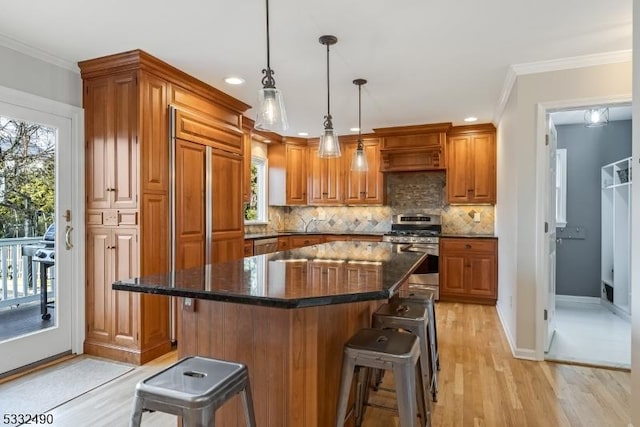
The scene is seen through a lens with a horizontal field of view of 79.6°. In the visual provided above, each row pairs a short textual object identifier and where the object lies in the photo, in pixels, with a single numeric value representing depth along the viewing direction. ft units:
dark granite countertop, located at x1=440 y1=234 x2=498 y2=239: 16.38
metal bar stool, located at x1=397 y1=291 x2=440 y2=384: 8.07
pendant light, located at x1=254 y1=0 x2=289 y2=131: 6.48
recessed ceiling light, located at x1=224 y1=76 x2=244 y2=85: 11.34
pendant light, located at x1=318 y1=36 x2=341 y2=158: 9.30
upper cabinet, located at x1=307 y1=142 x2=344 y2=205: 19.98
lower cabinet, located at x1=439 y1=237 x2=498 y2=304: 16.26
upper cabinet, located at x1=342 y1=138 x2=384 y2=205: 19.19
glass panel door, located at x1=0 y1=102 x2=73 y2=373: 9.20
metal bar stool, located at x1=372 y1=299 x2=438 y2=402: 6.84
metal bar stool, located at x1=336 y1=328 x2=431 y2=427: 5.19
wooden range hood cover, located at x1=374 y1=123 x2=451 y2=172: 17.39
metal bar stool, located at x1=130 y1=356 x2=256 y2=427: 3.98
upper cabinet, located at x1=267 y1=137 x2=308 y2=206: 20.33
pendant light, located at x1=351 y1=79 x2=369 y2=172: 10.97
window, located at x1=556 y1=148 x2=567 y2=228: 17.20
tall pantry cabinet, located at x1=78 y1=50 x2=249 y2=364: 9.75
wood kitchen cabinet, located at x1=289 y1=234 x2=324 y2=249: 19.19
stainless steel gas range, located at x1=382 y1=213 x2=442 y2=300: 16.90
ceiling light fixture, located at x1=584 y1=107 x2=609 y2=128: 15.51
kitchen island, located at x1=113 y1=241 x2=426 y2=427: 4.57
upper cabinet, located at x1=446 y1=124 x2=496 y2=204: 17.12
